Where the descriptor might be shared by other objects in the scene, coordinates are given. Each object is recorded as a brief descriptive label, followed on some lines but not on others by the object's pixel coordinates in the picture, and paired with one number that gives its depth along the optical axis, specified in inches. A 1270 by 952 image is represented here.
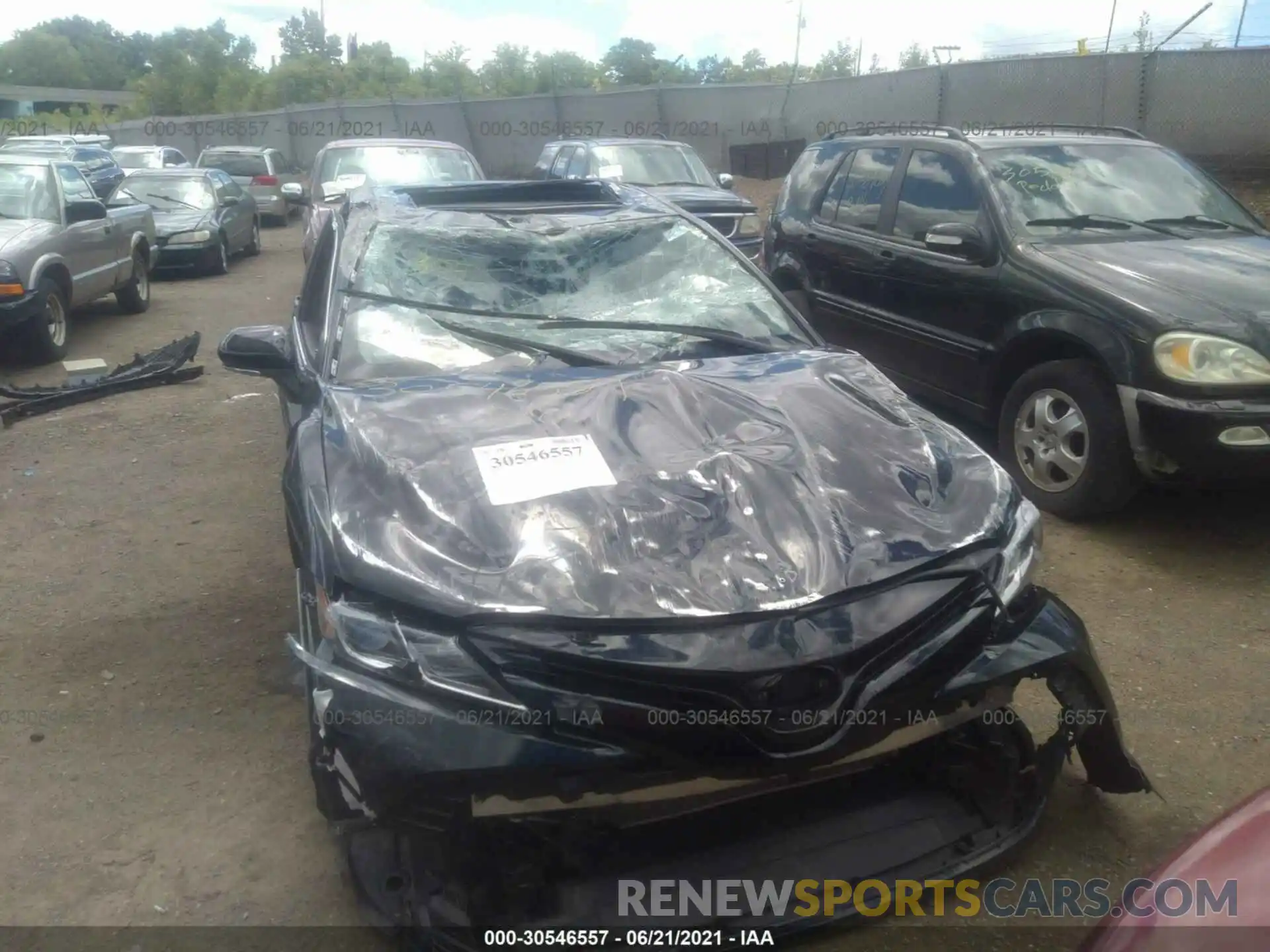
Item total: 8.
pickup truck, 327.9
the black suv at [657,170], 427.8
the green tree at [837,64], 1467.8
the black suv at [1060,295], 175.2
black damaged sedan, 85.4
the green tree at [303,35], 3201.3
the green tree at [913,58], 1243.0
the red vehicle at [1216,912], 62.2
